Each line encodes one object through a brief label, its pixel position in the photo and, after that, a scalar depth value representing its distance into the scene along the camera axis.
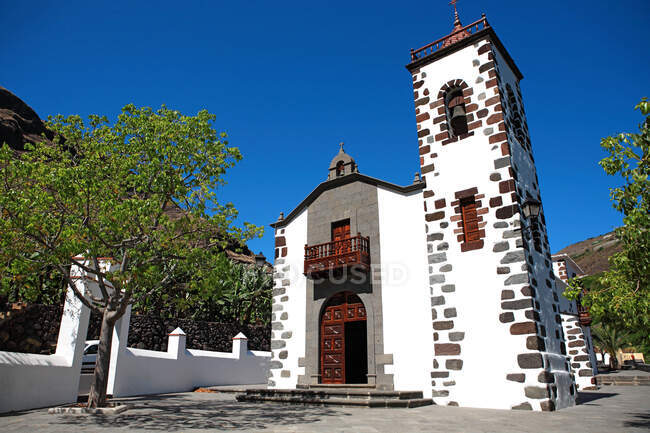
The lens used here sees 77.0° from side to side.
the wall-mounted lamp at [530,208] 9.87
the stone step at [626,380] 16.66
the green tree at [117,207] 7.82
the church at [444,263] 9.38
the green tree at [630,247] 5.56
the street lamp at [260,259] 15.73
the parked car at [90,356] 12.10
